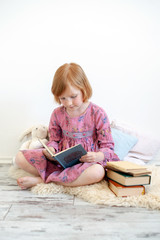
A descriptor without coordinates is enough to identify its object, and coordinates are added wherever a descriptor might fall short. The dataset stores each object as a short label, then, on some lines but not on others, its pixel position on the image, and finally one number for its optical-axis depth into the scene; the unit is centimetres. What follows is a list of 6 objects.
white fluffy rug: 106
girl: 122
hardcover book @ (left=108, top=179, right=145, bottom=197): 111
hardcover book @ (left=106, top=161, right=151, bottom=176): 110
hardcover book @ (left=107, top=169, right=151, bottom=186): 110
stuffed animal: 166
